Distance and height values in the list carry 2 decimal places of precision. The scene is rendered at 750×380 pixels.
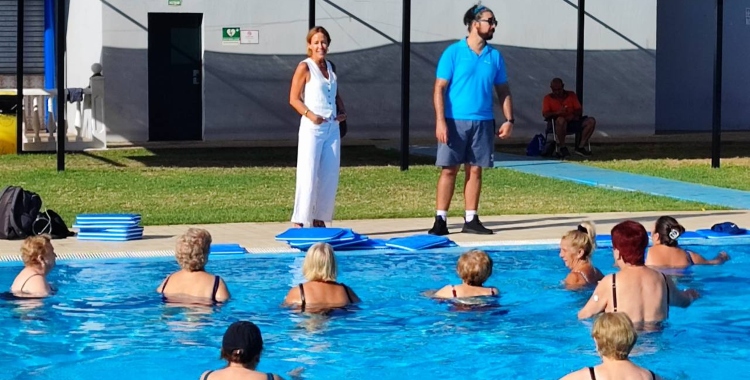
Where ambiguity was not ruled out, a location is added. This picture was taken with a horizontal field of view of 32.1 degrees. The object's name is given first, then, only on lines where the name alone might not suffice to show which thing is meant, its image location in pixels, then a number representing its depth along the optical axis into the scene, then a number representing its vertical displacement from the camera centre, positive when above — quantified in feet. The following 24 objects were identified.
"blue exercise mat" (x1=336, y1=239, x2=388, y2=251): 34.78 -3.10
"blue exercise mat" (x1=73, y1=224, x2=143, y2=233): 35.63 -2.76
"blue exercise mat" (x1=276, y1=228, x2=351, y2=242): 34.42 -2.79
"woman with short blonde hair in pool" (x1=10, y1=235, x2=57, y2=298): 27.94 -3.07
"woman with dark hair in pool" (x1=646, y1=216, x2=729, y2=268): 31.86 -2.90
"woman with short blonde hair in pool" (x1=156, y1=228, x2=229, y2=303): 26.96 -3.20
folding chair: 67.56 +0.04
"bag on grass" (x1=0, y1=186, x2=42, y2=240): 34.99 -2.37
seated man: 67.62 +0.93
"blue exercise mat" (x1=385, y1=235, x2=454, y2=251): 34.94 -3.02
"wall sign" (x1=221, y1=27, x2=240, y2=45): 74.02 +5.28
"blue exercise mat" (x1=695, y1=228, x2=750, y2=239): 37.24 -2.89
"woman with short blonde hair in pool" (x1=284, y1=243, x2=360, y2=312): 26.12 -3.27
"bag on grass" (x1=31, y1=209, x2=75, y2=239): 35.09 -2.67
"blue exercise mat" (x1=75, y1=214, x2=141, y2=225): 35.81 -2.52
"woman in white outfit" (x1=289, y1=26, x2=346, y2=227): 35.12 -0.01
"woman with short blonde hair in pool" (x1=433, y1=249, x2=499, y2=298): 27.71 -3.10
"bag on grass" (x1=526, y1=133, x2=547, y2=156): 67.05 -0.74
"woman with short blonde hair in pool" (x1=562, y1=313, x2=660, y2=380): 18.21 -3.04
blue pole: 78.23 +5.12
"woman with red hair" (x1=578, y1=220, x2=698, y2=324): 24.12 -2.87
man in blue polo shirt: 36.52 +0.70
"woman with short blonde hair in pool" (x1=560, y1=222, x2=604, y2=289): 28.91 -2.76
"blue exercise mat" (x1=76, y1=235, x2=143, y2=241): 35.45 -3.00
